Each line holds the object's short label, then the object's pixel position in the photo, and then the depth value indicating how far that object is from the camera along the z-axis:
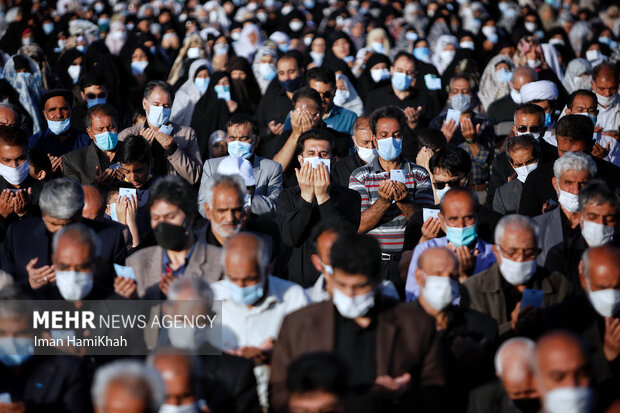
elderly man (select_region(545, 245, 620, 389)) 9.33
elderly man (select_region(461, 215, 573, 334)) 10.23
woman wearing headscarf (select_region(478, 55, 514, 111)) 22.20
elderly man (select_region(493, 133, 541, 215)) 14.18
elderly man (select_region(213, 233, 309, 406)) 9.04
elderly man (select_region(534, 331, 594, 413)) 7.41
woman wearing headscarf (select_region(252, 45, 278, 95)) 23.41
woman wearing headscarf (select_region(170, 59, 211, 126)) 20.47
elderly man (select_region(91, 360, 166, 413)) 7.07
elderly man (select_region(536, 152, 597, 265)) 12.15
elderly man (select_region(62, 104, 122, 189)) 15.13
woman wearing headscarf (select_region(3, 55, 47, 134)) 19.89
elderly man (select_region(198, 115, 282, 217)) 14.34
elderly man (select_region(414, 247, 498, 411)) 9.34
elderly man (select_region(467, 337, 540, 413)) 8.08
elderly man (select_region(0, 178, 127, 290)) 11.04
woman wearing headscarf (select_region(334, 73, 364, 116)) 19.98
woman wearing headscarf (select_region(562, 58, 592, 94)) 21.94
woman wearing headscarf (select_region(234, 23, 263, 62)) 29.58
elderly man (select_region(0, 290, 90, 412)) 8.44
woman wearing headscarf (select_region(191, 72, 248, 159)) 19.53
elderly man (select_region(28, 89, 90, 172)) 16.72
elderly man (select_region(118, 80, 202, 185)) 15.83
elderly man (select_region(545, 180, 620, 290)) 11.13
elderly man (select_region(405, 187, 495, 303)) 11.20
